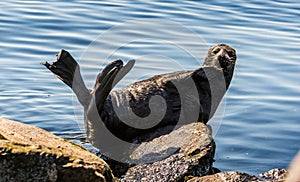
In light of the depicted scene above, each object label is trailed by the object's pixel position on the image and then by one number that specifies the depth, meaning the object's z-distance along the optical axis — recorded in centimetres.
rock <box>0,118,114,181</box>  894
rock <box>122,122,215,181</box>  1108
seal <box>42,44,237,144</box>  1224
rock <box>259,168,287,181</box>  1173
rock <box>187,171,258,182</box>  1052
